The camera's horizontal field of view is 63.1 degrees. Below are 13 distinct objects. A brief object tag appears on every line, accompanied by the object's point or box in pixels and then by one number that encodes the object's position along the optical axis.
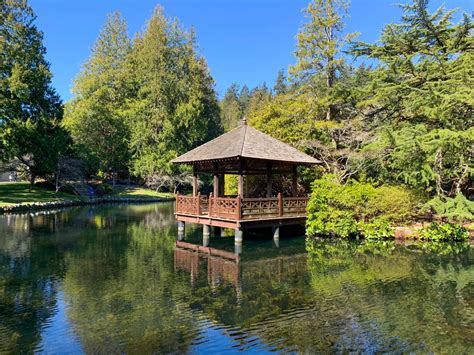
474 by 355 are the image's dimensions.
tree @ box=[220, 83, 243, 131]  83.23
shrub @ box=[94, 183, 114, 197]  43.28
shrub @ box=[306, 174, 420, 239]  17.58
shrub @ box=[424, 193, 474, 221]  15.28
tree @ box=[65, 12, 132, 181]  45.72
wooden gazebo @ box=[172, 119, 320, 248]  16.70
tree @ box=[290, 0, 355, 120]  24.67
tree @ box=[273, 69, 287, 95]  101.22
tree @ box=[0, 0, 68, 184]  31.64
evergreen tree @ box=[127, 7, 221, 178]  46.28
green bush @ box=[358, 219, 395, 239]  17.61
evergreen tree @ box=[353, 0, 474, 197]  15.85
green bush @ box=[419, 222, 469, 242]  16.98
